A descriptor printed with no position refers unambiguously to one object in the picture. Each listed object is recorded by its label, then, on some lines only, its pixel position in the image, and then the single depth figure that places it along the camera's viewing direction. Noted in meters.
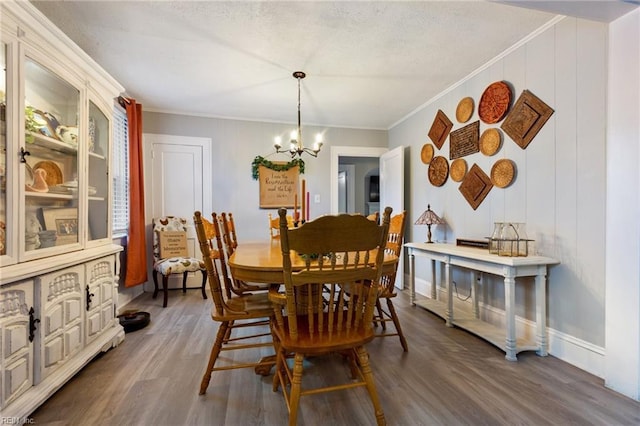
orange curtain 3.36
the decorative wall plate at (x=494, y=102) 2.47
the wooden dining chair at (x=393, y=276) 2.11
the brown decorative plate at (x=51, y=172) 1.74
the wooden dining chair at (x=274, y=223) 3.17
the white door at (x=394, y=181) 3.94
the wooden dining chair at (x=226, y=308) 1.55
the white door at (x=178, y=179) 3.85
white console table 2.03
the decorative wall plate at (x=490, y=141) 2.56
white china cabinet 1.42
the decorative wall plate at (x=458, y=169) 2.99
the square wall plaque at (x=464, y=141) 2.82
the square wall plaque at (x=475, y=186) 2.72
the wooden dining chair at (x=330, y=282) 1.18
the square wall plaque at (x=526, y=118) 2.20
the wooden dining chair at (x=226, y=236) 2.20
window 3.35
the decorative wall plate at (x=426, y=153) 3.56
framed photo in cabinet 1.76
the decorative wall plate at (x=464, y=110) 2.88
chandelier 2.81
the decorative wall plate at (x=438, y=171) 3.28
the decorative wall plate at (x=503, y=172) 2.44
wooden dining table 1.50
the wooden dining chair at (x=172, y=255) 3.27
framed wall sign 4.25
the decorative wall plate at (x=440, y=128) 3.25
